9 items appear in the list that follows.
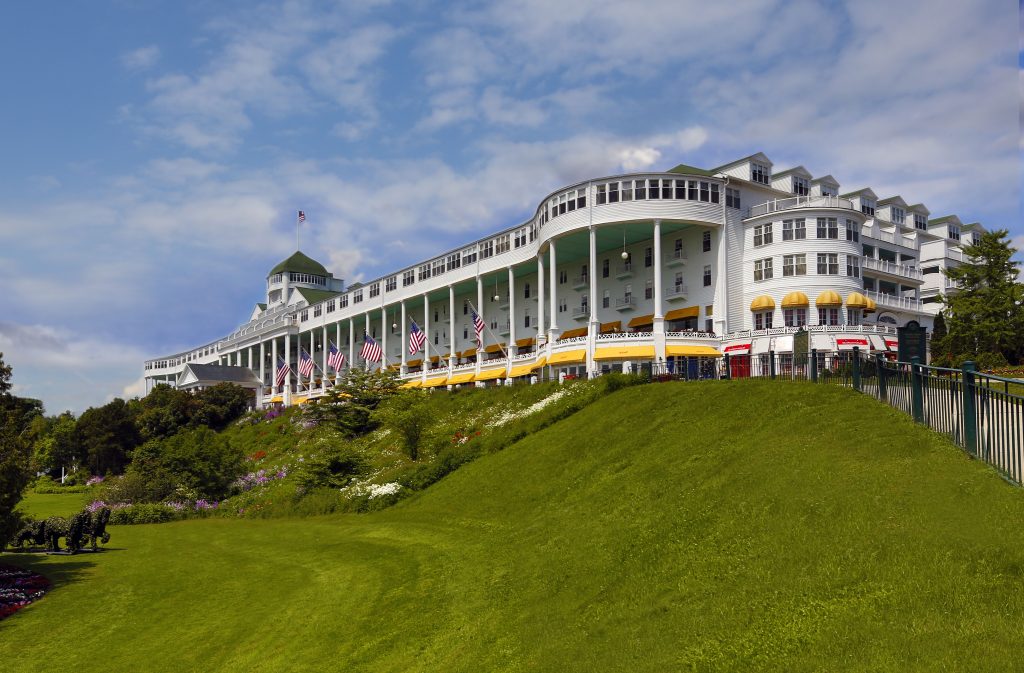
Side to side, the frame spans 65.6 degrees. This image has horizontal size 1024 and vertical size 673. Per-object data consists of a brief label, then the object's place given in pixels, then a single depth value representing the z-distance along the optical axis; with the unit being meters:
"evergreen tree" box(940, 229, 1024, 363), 49.06
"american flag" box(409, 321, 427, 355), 56.84
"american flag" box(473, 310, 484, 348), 54.44
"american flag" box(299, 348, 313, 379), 77.88
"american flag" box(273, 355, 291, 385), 81.19
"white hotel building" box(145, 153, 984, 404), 51.53
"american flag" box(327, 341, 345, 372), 65.19
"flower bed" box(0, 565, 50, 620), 19.09
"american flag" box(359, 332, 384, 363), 57.91
